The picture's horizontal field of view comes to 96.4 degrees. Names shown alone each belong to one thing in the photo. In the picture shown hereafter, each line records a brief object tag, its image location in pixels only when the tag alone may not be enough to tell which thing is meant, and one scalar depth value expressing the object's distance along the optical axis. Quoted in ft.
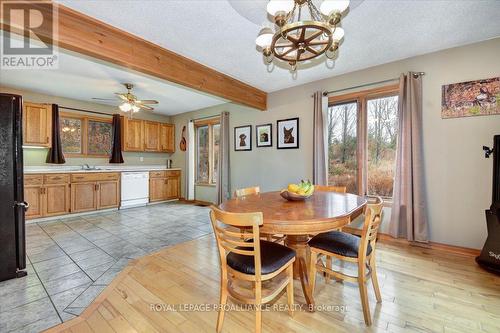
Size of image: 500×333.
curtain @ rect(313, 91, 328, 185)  11.92
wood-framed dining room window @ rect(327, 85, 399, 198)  10.81
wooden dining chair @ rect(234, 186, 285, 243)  8.05
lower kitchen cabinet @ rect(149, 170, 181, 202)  19.18
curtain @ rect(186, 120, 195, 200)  20.22
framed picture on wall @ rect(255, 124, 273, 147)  14.61
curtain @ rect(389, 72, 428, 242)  9.37
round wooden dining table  4.65
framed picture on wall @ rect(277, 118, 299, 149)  13.34
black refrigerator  6.95
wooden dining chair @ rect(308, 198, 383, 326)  5.18
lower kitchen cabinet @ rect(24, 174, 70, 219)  13.21
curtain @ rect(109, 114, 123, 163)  18.11
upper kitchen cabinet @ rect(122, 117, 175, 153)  18.61
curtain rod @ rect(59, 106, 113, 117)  15.85
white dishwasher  17.31
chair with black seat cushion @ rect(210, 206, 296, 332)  4.44
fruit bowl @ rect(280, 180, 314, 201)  6.74
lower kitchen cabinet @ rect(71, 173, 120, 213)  14.93
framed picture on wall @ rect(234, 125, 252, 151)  15.74
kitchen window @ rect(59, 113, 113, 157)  16.24
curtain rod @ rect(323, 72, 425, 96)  9.53
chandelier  4.85
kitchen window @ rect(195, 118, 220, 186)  19.26
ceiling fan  12.57
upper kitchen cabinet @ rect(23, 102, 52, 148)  13.94
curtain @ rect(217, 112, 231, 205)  16.74
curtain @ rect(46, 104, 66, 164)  15.02
